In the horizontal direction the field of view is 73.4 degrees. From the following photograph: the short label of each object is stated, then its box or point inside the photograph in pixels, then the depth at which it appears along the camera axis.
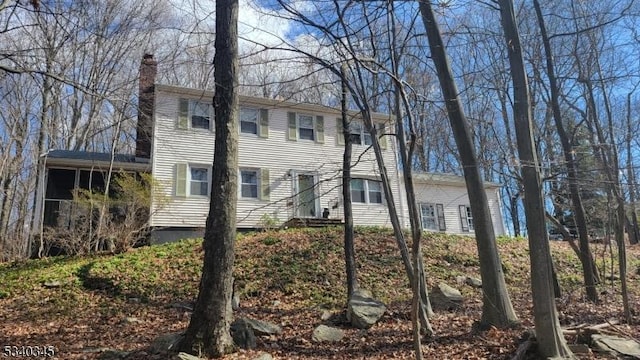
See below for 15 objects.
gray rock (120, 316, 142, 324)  7.69
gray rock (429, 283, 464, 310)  8.62
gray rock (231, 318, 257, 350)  5.61
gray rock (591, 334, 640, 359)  5.18
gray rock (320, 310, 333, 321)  7.72
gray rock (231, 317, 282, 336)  6.31
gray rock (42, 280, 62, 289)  9.34
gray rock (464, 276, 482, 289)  10.89
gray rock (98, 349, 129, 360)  5.31
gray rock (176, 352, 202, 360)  4.68
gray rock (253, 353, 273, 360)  5.10
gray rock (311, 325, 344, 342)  6.40
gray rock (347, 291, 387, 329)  7.14
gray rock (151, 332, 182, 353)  5.32
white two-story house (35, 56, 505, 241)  14.44
